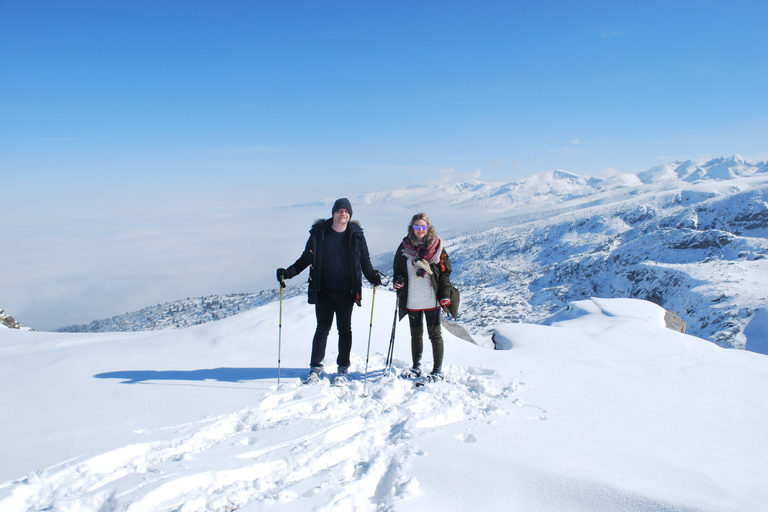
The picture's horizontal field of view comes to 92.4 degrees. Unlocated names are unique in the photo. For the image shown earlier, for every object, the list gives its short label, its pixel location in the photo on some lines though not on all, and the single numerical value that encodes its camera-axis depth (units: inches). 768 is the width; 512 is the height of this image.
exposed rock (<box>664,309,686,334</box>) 675.0
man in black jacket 243.8
